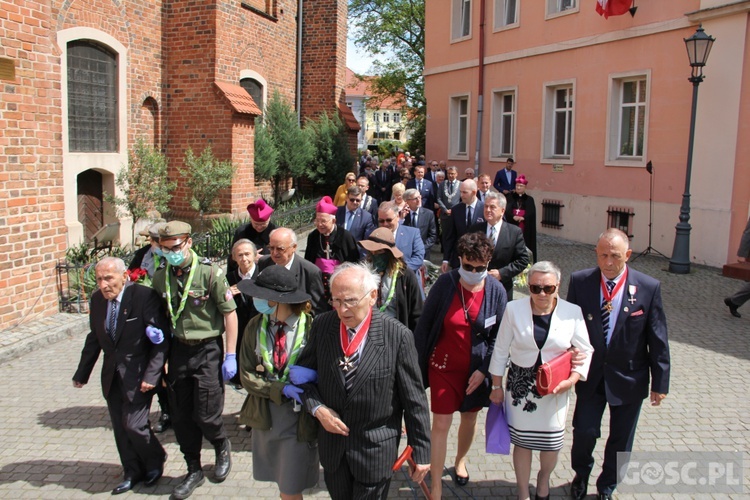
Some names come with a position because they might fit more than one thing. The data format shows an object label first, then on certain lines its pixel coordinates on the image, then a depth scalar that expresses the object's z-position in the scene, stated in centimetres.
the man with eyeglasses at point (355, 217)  794
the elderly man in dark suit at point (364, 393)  335
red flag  1515
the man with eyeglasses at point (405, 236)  646
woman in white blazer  403
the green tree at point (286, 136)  1855
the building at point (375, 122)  9310
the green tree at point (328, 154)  2027
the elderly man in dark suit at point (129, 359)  458
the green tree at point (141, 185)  1245
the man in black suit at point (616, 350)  429
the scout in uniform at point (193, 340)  461
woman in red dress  432
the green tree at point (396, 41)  3994
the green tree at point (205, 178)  1381
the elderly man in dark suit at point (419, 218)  877
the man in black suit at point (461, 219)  768
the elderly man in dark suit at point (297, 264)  516
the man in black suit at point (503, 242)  650
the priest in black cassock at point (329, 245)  649
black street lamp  1225
